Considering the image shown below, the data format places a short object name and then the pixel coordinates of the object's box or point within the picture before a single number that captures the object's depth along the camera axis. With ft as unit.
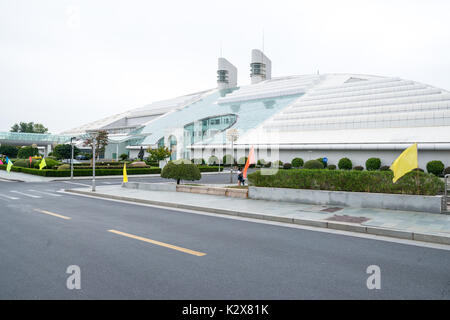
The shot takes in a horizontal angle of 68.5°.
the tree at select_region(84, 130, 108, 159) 150.64
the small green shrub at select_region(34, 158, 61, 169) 114.07
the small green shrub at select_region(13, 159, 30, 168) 122.79
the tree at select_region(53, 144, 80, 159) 140.77
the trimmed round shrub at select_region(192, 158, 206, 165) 160.00
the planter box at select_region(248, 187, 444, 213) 35.81
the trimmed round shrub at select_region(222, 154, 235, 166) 147.95
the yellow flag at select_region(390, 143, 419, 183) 35.91
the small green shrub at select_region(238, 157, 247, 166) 140.07
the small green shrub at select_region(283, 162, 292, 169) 123.75
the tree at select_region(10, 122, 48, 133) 393.35
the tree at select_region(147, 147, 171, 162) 135.13
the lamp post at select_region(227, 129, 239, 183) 147.29
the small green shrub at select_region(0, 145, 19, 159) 197.26
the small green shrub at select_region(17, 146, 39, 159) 149.28
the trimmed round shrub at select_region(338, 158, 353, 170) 109.09
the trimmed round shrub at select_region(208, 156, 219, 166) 155.05
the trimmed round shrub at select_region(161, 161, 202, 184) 62.13
